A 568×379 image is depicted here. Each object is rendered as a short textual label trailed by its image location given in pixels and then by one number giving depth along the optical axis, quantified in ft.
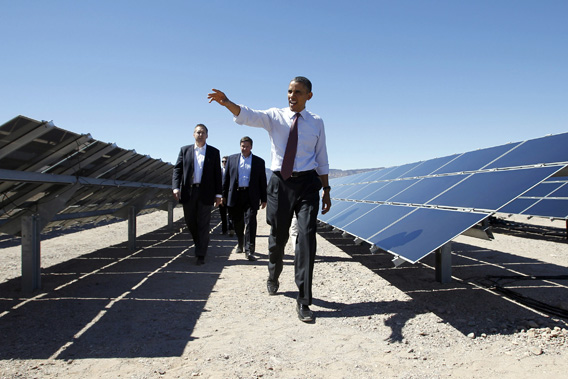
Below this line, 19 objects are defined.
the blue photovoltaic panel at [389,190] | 21.44
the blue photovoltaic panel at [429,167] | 23.81
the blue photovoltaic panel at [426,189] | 16.26
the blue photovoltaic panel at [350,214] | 20.04
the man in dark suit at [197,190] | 19.43
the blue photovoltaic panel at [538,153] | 14.16
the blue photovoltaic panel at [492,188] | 11.21
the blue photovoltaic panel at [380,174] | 33.44
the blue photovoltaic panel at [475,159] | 18.45
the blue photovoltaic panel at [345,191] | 33.76
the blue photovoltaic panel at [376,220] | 15.10
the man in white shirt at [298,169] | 11.35
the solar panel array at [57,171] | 12.02
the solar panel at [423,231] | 10.30
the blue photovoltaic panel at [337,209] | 25.44
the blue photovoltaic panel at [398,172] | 29.19
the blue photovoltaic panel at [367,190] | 26.86
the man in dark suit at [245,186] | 21.77
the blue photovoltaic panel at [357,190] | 28.73
